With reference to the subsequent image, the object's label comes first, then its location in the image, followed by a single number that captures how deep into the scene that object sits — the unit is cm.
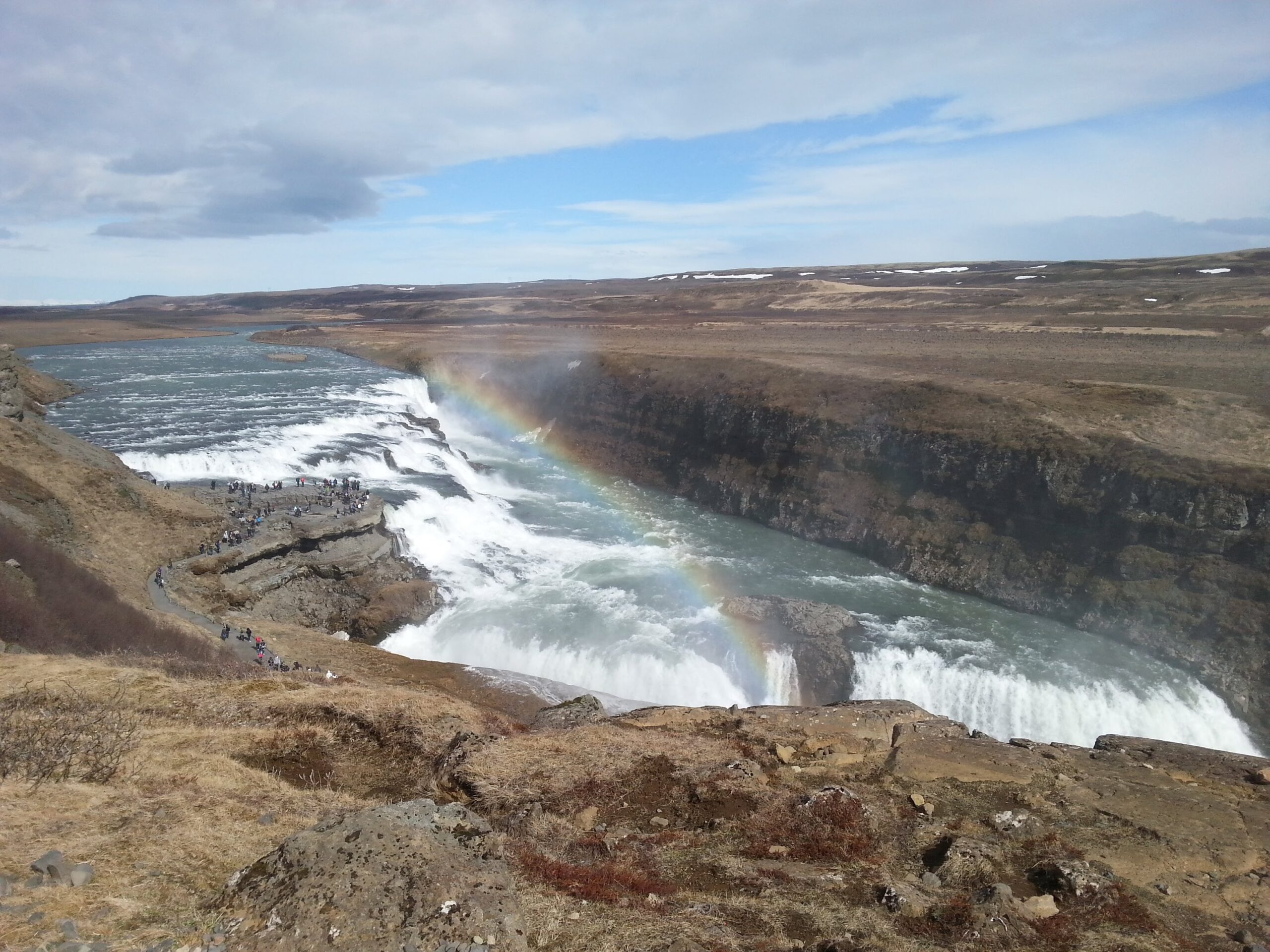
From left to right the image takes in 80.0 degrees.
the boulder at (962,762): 1419
